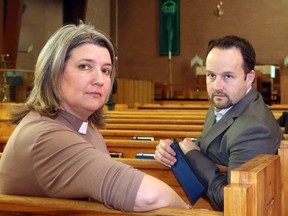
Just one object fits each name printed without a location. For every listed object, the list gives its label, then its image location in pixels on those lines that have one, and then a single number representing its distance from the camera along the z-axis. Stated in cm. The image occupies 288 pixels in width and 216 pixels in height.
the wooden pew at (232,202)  117
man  190
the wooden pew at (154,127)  376
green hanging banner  1432
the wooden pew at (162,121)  433
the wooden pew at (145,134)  334
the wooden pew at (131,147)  286
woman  128
